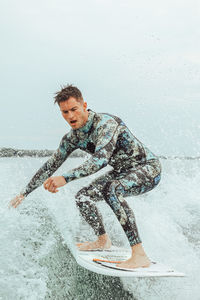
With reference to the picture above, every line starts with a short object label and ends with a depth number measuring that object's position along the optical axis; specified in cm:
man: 433
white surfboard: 407
